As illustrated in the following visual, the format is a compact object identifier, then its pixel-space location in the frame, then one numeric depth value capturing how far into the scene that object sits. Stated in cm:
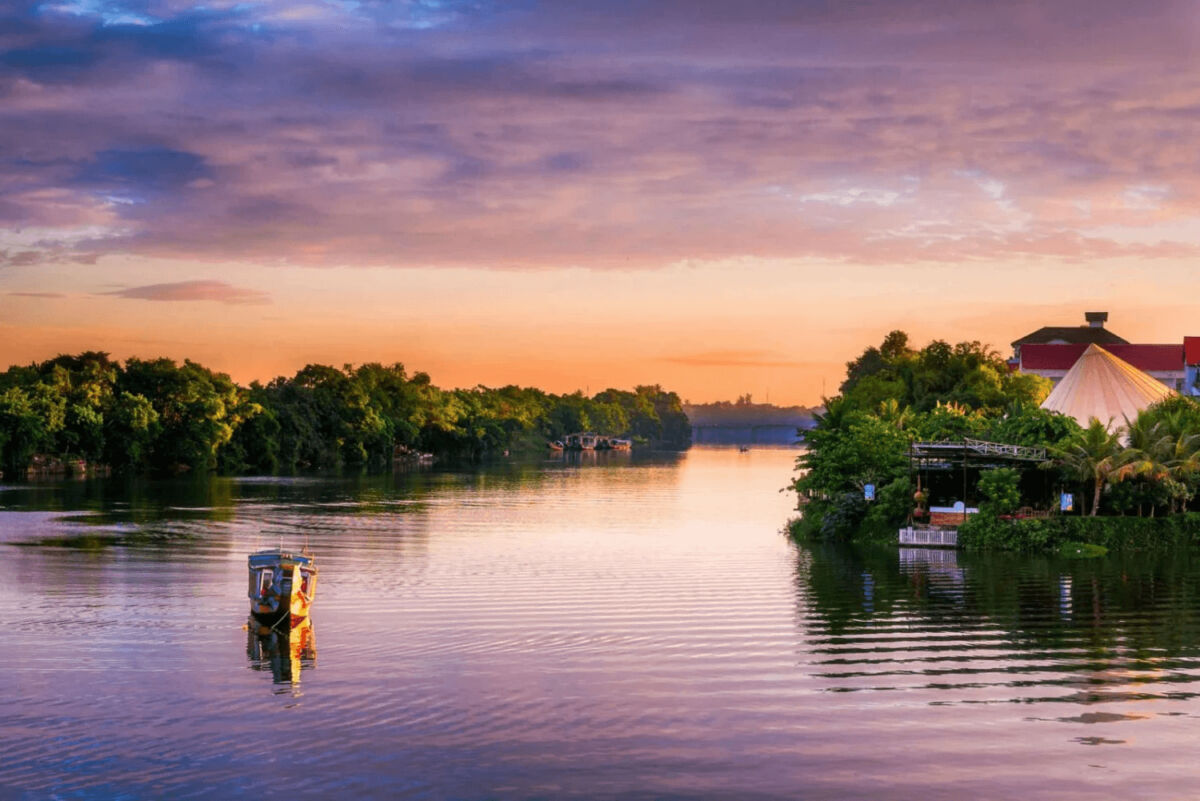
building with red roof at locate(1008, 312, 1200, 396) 12444
